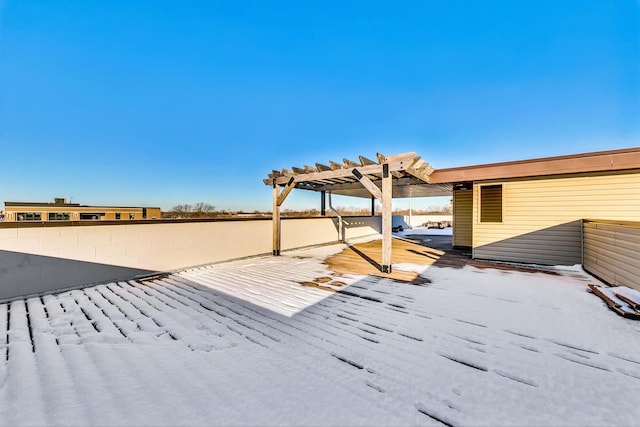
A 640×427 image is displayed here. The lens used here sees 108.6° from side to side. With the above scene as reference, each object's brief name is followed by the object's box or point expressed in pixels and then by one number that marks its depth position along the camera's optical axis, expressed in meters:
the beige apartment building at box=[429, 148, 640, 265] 5.21
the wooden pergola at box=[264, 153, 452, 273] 5.11
